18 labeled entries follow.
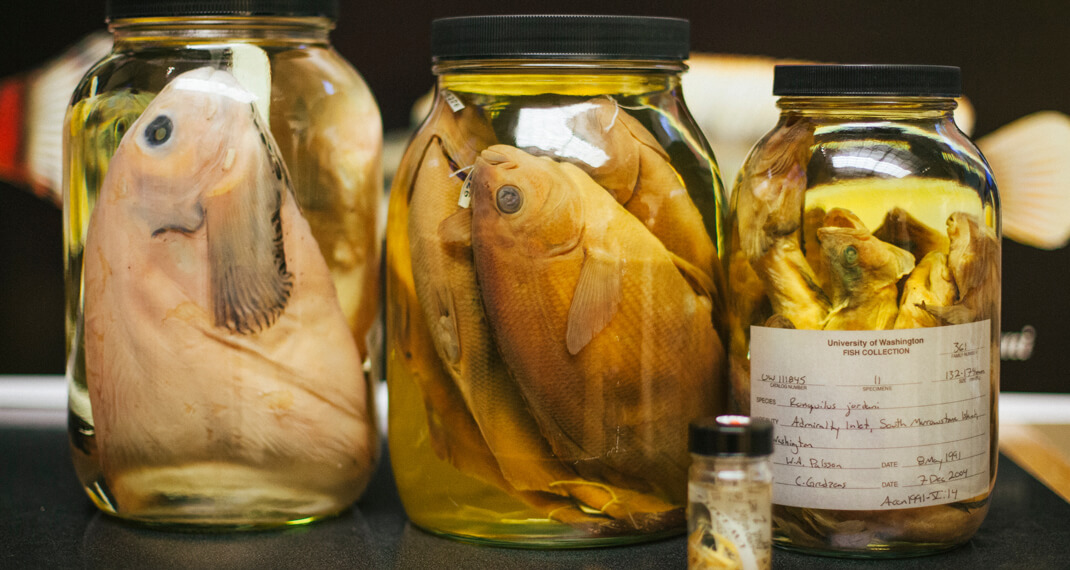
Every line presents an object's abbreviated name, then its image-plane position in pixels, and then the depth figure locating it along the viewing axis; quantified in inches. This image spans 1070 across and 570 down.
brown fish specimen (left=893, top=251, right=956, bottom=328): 35.3
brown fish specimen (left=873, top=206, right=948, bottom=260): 35.3
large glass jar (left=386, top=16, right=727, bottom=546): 35.6
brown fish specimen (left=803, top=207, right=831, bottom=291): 35.5
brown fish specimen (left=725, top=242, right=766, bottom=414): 36.5
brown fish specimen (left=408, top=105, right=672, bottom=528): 36.1
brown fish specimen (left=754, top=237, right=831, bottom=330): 35.6
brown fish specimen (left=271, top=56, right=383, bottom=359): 37.9
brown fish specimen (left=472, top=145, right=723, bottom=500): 35.5
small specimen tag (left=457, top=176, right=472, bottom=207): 36.0
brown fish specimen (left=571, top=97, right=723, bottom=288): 36.0
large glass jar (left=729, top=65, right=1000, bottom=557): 35.3
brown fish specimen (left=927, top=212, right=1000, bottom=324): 35.6
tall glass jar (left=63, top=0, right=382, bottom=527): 36.9
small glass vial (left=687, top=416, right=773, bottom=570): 33.5
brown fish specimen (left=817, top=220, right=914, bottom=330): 35.2
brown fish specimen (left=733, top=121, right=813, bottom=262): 36.0
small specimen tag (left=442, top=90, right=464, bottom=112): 37.1
